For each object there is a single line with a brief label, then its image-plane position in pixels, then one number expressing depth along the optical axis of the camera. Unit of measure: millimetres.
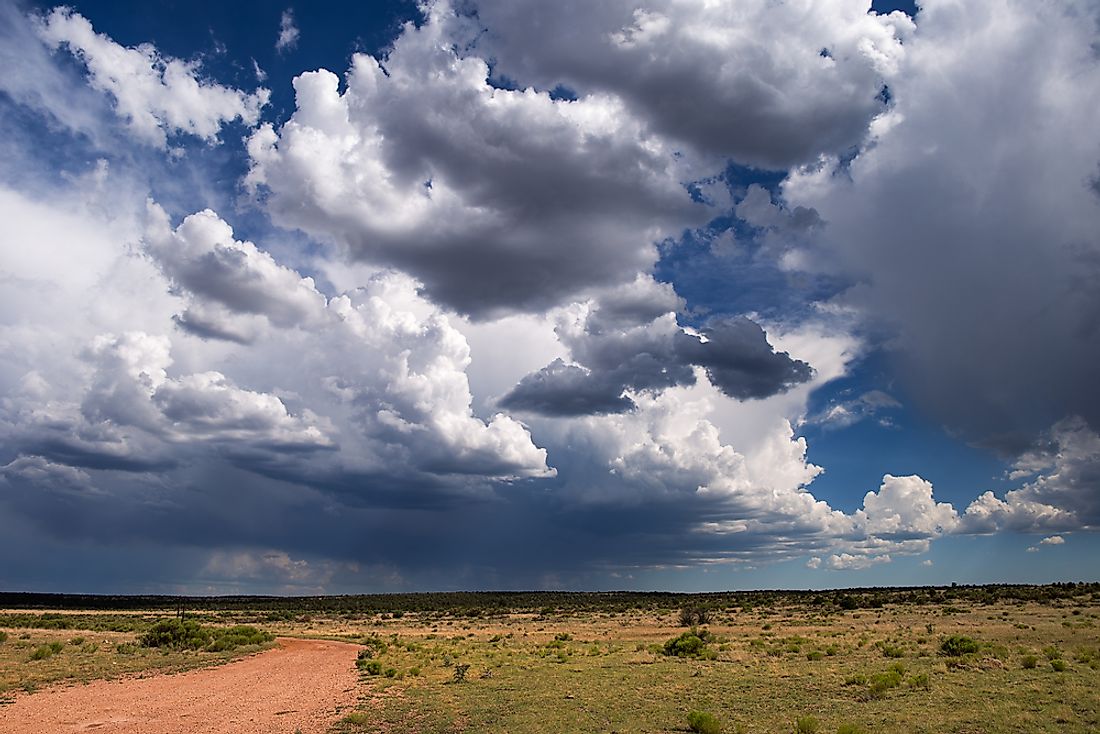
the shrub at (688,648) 41453
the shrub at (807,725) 19891
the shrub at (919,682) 27230
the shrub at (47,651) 40919
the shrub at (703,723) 20502
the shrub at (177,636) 49125
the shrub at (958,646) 37531
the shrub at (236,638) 48688
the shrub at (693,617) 71931
